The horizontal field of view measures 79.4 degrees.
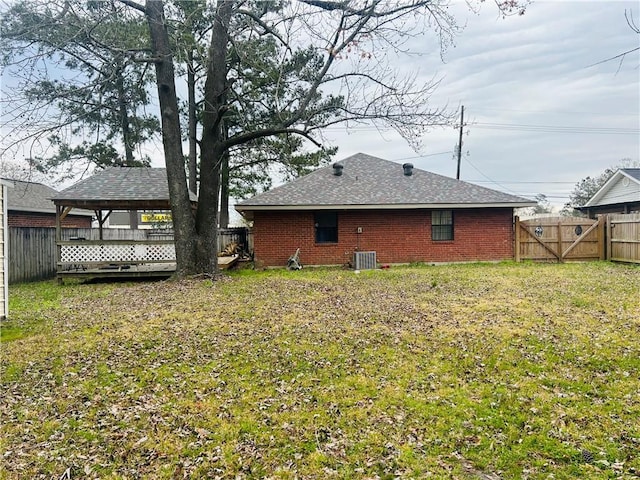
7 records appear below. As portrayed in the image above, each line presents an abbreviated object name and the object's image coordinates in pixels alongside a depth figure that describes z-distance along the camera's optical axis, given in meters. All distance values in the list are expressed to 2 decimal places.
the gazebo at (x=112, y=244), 12.18
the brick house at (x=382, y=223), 14.54
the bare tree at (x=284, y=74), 9.00
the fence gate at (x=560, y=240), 15.20
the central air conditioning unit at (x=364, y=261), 14.14
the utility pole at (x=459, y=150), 25.59
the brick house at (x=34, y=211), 15.88
